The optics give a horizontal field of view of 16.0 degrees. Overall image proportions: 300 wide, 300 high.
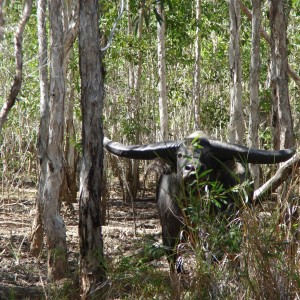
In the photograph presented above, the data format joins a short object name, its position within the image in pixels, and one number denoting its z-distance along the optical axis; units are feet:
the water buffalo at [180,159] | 35.97
